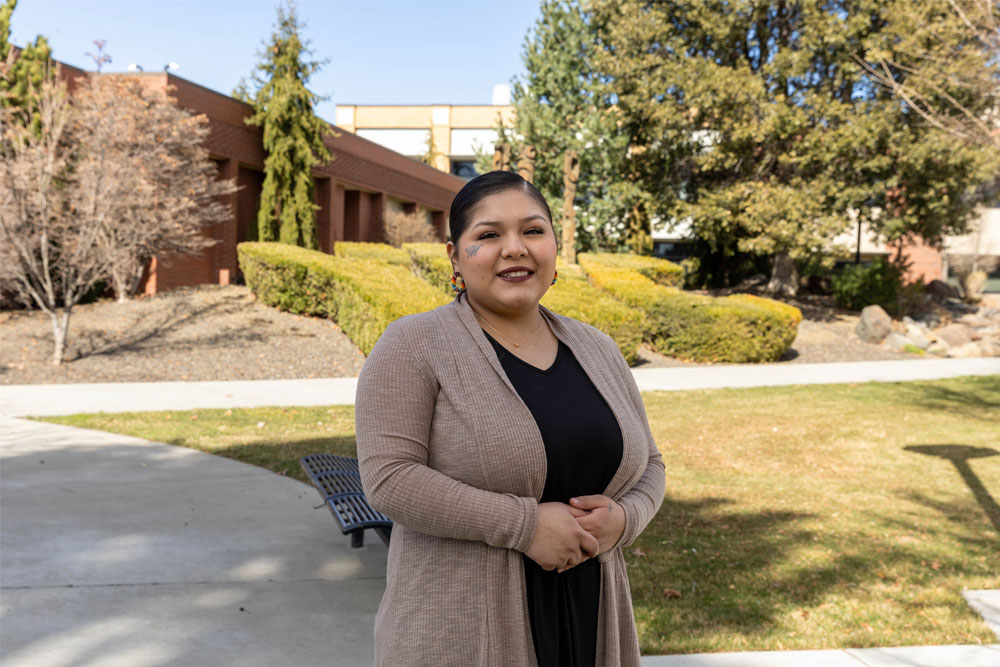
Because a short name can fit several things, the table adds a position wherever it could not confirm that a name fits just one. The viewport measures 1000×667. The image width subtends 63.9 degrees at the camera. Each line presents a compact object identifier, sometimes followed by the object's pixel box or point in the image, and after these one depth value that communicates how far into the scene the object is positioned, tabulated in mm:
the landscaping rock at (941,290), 25673
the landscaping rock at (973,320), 21203
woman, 1725
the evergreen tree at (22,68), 14383
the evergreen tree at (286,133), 19266
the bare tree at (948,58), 9648
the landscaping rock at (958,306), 24406
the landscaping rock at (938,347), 17453
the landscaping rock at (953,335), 18344
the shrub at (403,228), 26875
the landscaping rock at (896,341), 17375
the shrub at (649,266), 19344
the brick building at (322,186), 17531
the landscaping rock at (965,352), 17203
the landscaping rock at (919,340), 17734
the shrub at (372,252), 17062
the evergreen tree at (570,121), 23531
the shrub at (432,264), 15188
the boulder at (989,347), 17344
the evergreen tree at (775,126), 18203
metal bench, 3775
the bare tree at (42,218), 11328
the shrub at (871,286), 21891
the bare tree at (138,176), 12117
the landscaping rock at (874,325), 17672
